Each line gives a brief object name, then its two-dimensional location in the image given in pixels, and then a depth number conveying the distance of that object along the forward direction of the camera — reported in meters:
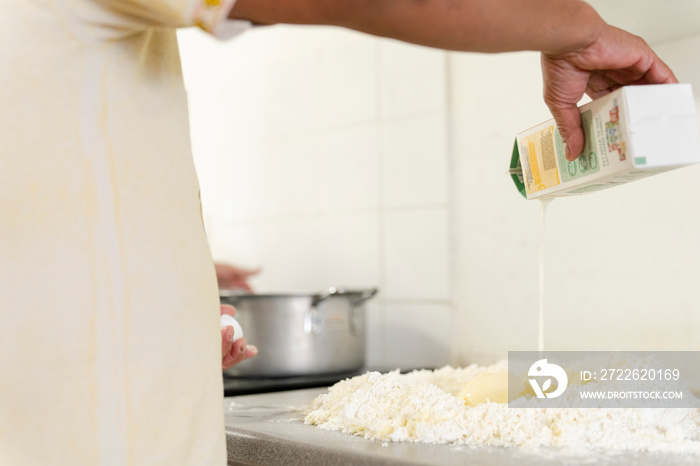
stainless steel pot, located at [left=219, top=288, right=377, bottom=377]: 1.20
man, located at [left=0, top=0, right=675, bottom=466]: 0.48
